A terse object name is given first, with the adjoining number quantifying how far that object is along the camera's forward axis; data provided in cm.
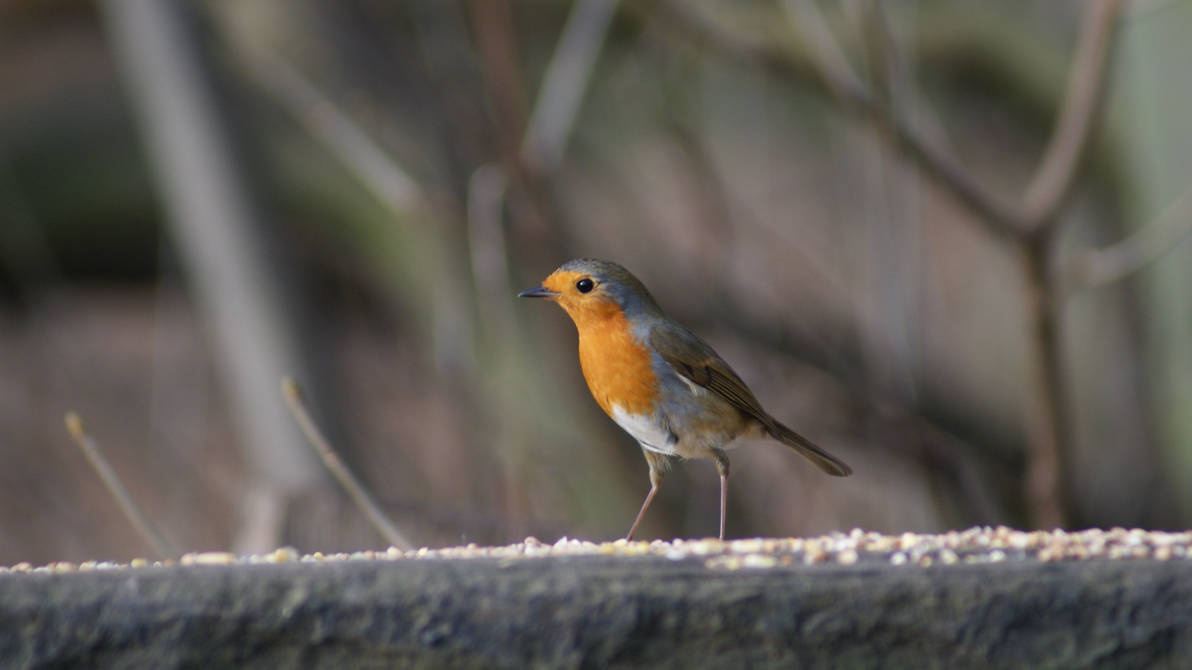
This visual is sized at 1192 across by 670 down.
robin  500
